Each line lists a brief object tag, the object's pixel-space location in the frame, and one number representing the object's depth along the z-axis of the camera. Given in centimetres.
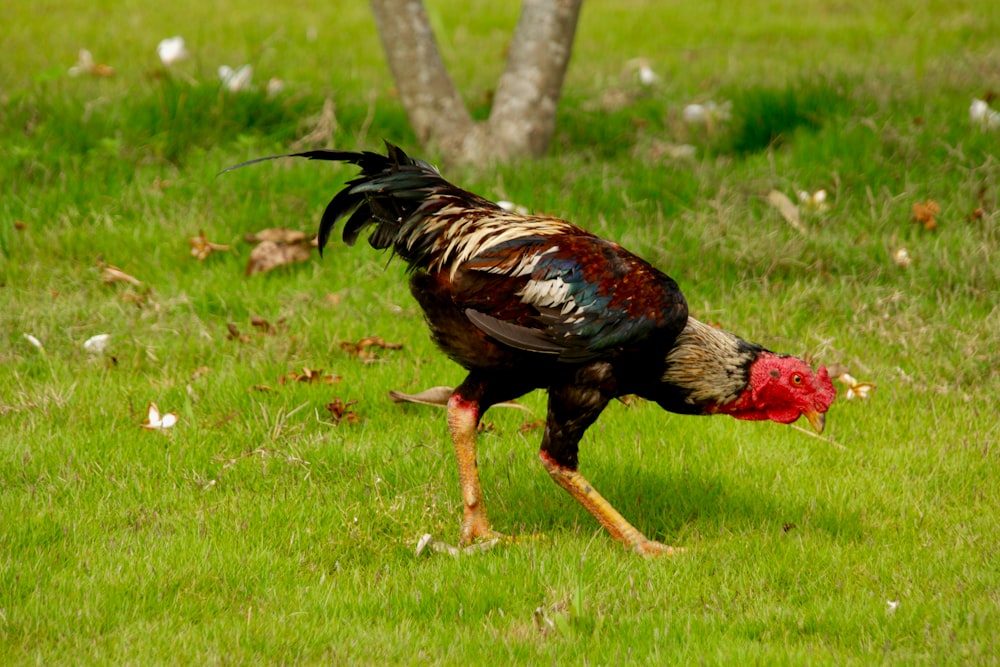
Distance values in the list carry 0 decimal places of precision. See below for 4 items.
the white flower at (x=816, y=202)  1595
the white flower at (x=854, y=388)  1188
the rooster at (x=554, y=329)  916
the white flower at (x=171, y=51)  1909
